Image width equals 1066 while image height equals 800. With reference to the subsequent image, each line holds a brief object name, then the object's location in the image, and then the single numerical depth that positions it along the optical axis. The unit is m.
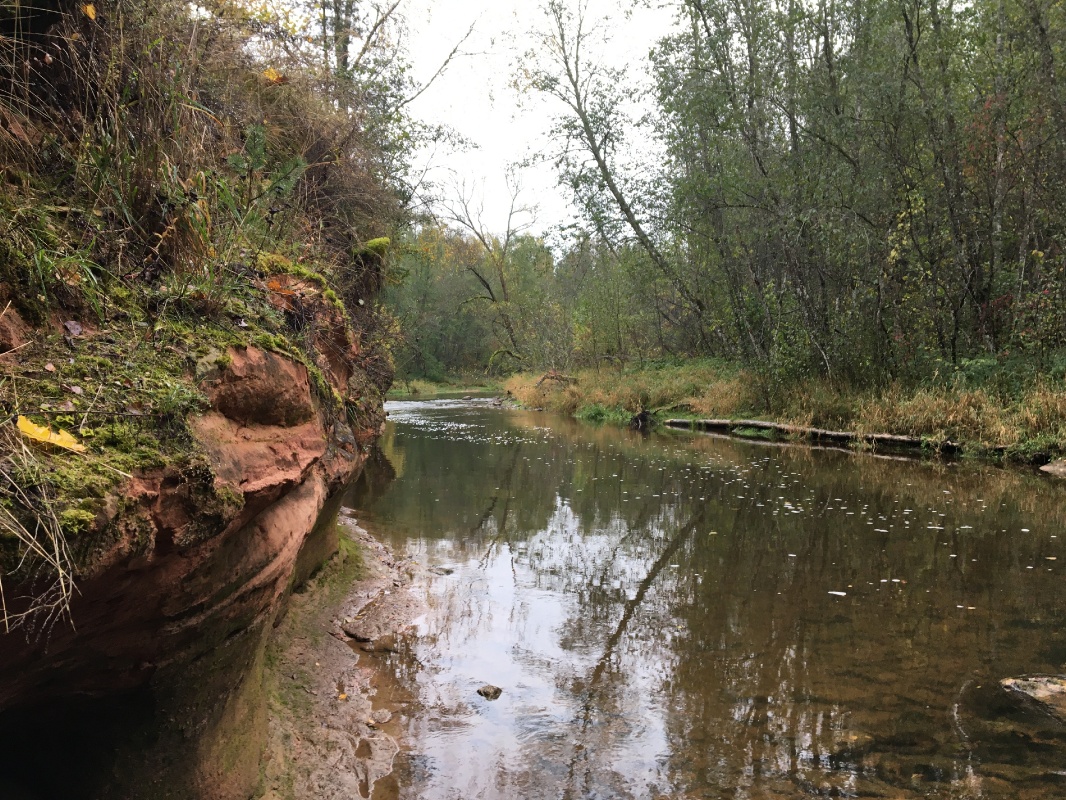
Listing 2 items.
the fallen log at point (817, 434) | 13.33
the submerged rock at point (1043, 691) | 3.79
